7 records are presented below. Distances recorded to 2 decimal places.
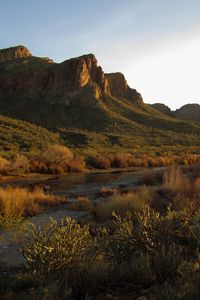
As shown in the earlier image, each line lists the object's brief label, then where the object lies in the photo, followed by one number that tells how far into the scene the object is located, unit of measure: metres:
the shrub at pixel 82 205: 14.26
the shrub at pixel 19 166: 27.66
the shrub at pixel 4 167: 27.38
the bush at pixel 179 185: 15.23
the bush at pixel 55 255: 5.70
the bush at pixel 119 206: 12.38
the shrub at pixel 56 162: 30.03
